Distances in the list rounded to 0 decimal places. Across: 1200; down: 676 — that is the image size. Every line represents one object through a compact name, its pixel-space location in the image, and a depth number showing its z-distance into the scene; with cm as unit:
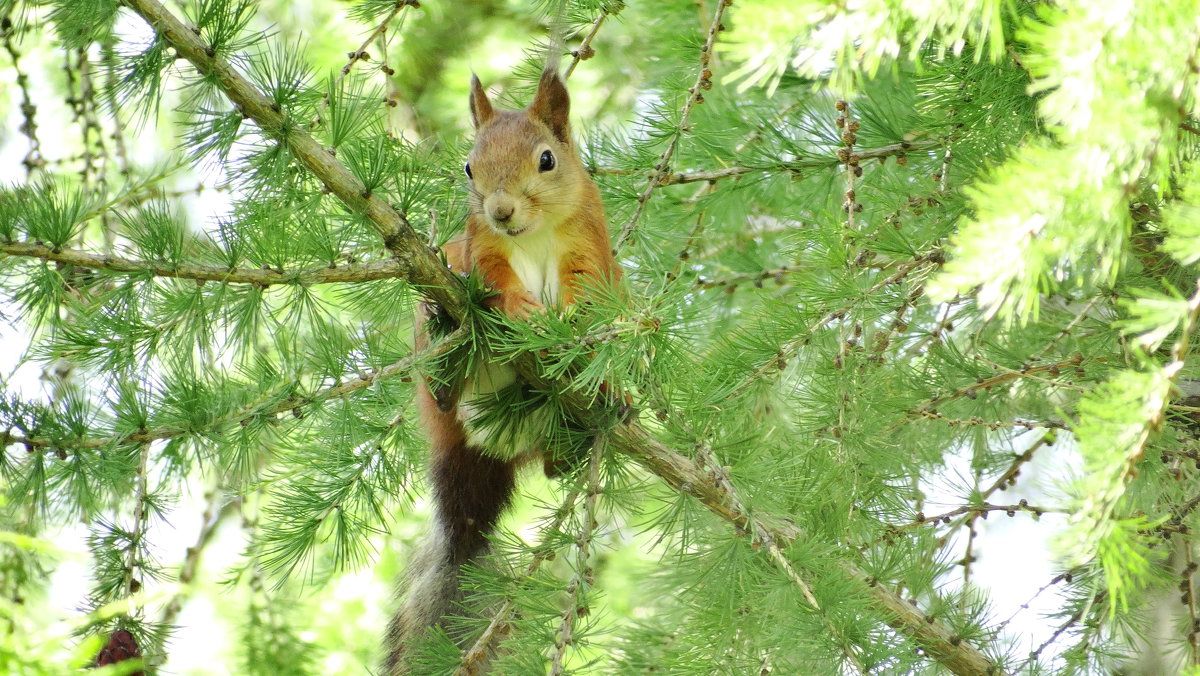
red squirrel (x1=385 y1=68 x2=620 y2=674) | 487
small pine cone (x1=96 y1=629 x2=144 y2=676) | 476
